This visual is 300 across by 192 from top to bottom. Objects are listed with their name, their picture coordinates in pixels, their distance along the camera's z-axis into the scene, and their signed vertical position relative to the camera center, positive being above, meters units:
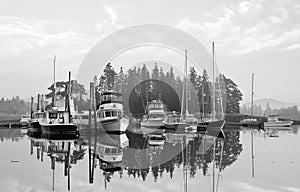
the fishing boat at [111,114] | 54.59 -0.14
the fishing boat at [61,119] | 55.41 -0.94
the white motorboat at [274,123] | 91.81 -2.30
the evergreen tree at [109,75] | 106.06 +10.55
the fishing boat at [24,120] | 99.43 -1.87
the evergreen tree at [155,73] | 116.68 +12.42
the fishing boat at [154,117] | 75.00 -0.80
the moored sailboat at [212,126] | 63.32 -2.14
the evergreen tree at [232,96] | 113.56 +5.12
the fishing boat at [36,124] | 66.56 -1.98
